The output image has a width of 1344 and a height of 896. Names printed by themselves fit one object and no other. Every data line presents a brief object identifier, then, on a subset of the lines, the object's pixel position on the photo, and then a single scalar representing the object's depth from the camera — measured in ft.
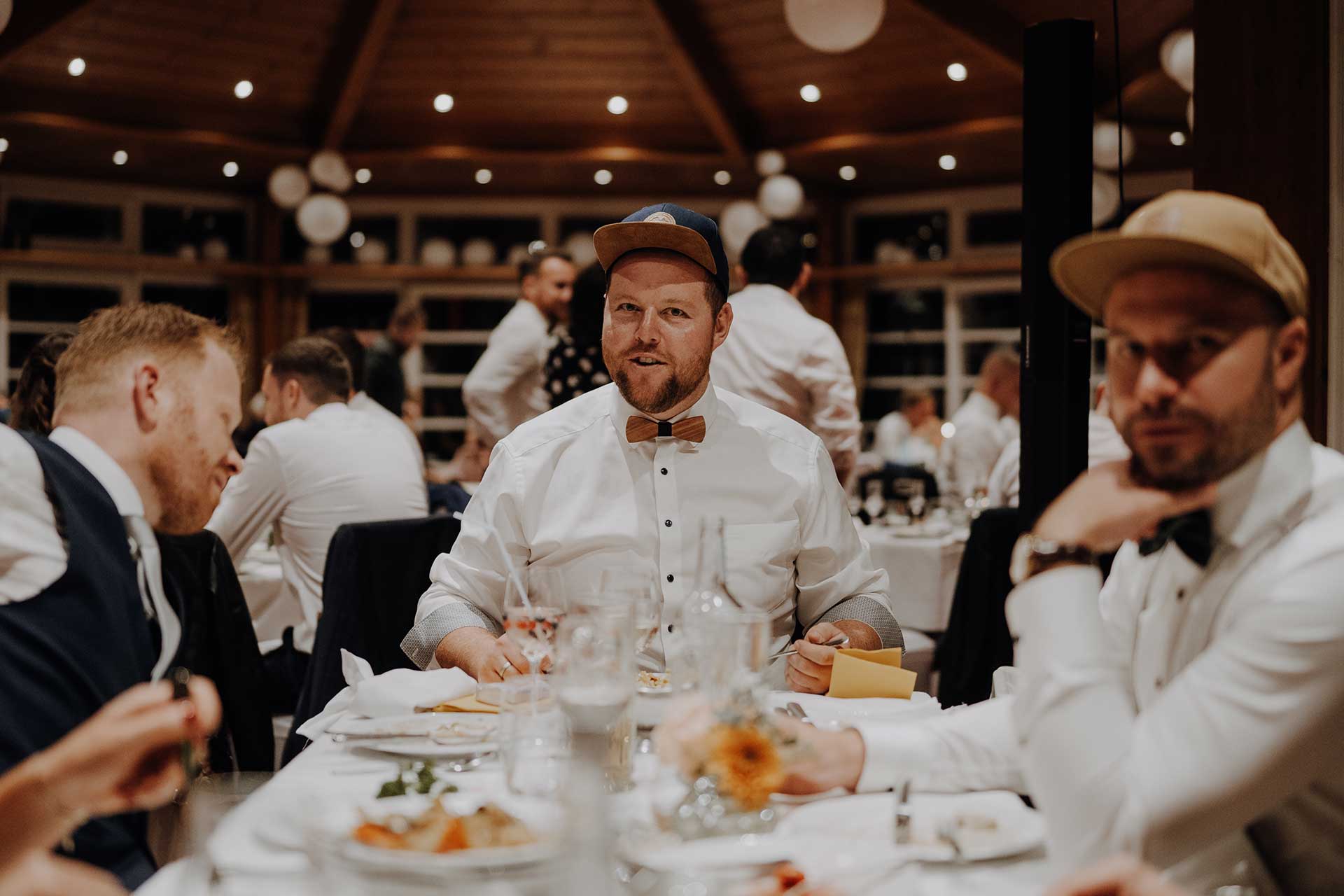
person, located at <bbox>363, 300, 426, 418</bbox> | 20.42
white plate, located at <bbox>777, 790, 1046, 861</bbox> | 4.36
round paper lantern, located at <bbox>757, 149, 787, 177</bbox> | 30.55
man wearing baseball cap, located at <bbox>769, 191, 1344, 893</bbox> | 4.16
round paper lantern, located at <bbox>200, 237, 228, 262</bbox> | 36.27
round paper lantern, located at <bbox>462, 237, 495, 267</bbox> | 37.63
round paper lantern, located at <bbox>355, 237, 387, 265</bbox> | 37.40
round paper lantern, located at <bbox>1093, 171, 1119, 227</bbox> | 25.39
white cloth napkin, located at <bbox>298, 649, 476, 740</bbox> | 6.23
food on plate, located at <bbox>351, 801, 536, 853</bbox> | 3.89
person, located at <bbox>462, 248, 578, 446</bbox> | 20.76
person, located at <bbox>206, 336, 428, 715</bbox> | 12.85
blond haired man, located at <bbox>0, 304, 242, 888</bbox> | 5.50
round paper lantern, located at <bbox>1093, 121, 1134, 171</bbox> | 27.73
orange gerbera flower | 4.21
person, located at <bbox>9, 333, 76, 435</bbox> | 10.38
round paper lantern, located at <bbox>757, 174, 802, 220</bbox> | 29.68
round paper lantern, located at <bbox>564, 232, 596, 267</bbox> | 34.94
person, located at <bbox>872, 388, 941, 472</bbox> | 32.71
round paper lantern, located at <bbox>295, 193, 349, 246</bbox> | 30.40
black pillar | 9.33
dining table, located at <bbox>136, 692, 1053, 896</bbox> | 3.78
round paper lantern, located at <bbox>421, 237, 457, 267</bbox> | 37.40
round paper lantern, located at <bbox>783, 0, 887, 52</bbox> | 17.84
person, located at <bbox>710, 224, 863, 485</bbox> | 16.75
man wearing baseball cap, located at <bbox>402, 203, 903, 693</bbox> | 8.40
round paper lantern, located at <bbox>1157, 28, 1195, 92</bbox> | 19.02
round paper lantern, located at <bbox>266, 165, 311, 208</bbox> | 30.60
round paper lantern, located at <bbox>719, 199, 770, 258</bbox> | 30.48
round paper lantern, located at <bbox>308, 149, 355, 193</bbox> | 30.60
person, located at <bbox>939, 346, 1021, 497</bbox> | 26.17
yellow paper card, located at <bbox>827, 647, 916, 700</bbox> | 6.68
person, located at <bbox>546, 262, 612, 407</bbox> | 16.10
